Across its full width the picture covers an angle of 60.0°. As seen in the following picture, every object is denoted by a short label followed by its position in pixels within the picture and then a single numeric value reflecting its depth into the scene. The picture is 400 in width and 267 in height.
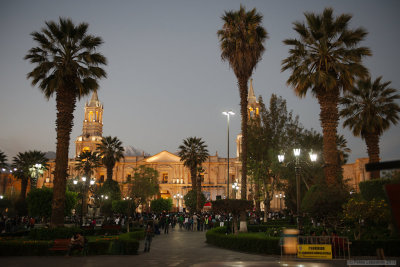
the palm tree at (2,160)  49.50
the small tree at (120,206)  45.47
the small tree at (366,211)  15.02
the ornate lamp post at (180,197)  77.71
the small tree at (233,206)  19.22
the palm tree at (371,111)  24.12
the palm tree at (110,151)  50.97
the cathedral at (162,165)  83.38
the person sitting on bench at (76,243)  14.50
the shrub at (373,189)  18.34
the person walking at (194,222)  34.50
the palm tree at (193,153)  51.03
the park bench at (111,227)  25.58
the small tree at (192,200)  51.28
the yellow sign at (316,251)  12.18
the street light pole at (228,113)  25.42
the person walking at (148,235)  16.39
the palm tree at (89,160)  50.44
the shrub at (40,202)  26.59
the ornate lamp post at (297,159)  16.28
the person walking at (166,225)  30.05
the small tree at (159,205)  54.41
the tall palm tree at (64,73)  18.52
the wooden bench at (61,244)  14.73
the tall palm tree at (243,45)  23.39
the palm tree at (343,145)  44.83
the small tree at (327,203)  16.47
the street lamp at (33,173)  36.91
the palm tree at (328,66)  19.16
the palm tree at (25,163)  47.03
